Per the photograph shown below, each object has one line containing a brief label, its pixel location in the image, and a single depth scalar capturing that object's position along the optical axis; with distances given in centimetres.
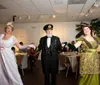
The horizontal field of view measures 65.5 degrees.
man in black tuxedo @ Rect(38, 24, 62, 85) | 189
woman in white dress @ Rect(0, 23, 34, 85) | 170
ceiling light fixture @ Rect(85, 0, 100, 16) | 271
